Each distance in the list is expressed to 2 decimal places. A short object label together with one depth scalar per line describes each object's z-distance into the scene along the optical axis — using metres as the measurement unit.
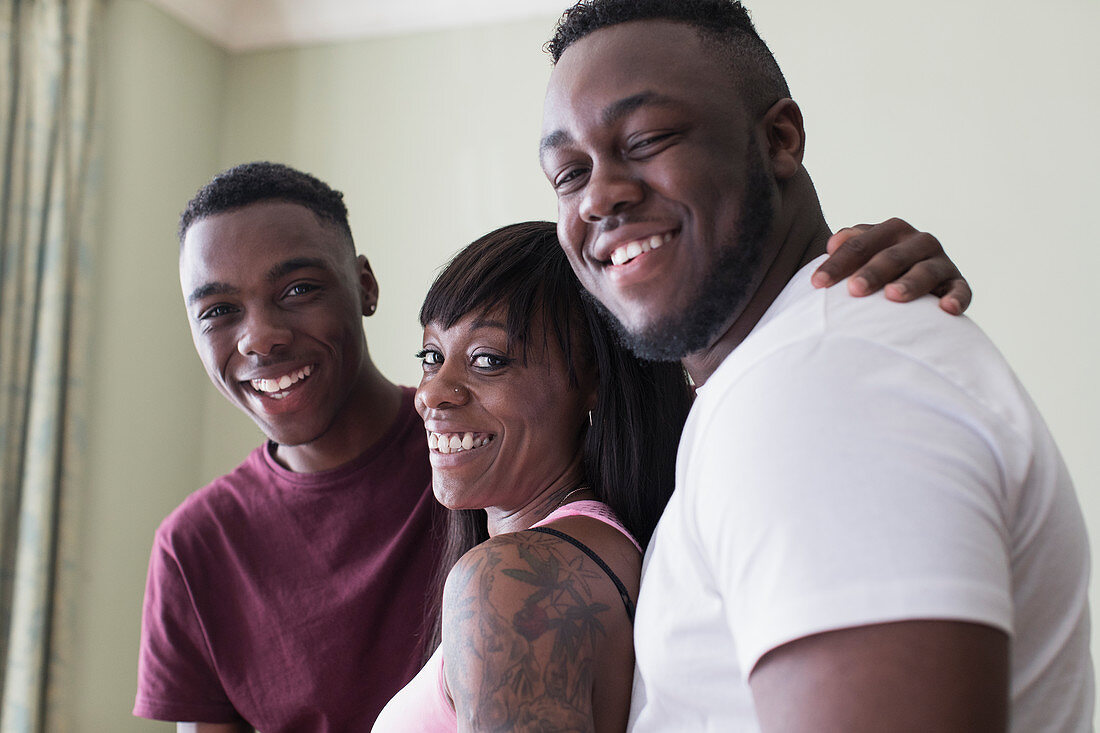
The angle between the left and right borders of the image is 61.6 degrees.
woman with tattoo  1.23
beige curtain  2.57
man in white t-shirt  0.56
